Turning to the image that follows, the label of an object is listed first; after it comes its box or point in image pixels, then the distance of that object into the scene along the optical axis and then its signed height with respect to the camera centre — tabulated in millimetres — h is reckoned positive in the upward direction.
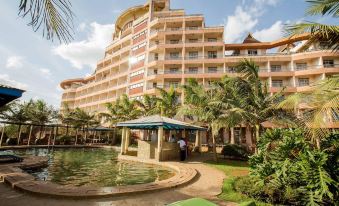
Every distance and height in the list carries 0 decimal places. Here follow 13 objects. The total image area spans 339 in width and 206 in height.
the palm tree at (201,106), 17672 +3319
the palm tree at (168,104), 29405 +5006
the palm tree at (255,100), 16805 +3484
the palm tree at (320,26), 6914 +3772
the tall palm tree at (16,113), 30562 +3506
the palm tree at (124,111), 34312 +4646
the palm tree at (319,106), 6003 +1109
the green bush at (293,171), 6000 -712
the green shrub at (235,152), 18125 -574
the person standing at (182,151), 17300 -618
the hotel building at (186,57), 38500 +16167
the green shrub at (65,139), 32200 +27
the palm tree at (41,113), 34656 +3999
